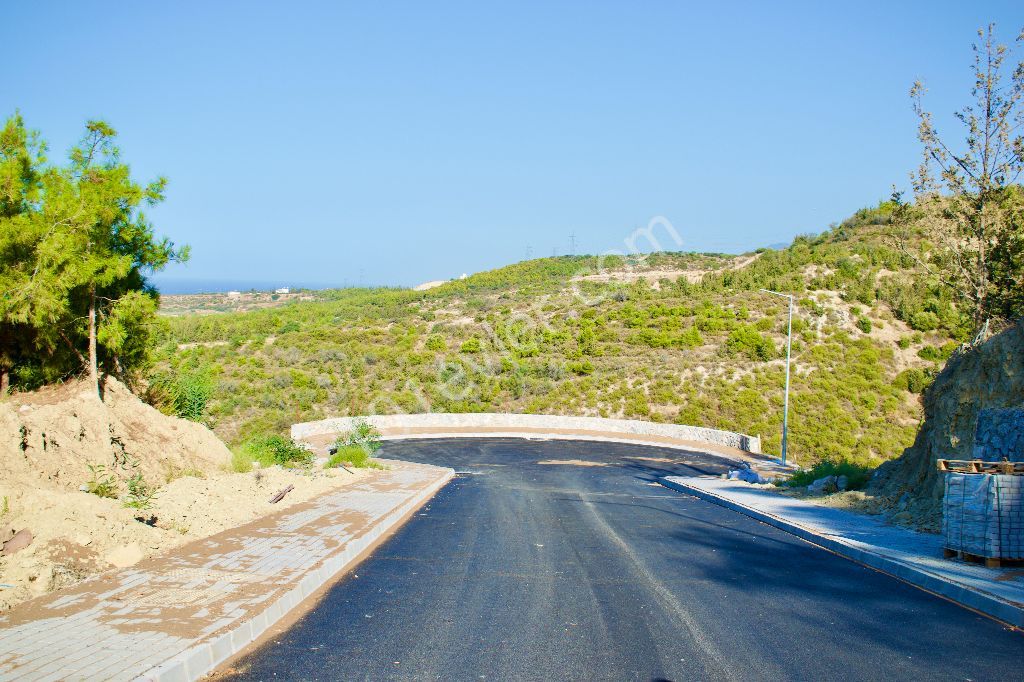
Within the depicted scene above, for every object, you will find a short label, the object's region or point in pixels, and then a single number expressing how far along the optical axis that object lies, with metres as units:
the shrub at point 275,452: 18.47
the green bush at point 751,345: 50.38
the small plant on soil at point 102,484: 11.22
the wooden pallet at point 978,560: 8.97
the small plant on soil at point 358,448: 21.53
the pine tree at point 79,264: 12.70
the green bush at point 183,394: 18.81
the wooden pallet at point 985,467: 9.09
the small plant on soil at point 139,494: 10.29
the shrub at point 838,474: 16.94
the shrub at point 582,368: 52.31
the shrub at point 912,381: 43.59
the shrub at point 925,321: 52.47
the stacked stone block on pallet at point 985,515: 8.84
